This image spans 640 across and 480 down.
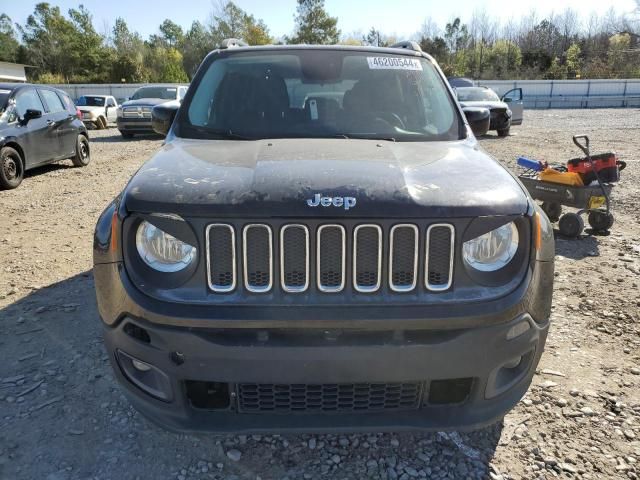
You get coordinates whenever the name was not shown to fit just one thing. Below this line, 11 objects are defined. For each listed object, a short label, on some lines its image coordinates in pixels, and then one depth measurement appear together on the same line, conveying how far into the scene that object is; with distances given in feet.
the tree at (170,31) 262.88
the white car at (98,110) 68.18
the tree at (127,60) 160.25
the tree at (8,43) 197.16
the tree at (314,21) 186.40
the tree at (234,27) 193.67
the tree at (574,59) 178.08
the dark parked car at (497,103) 46.47
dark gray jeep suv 6.29
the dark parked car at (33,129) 27.89
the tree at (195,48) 194.06
